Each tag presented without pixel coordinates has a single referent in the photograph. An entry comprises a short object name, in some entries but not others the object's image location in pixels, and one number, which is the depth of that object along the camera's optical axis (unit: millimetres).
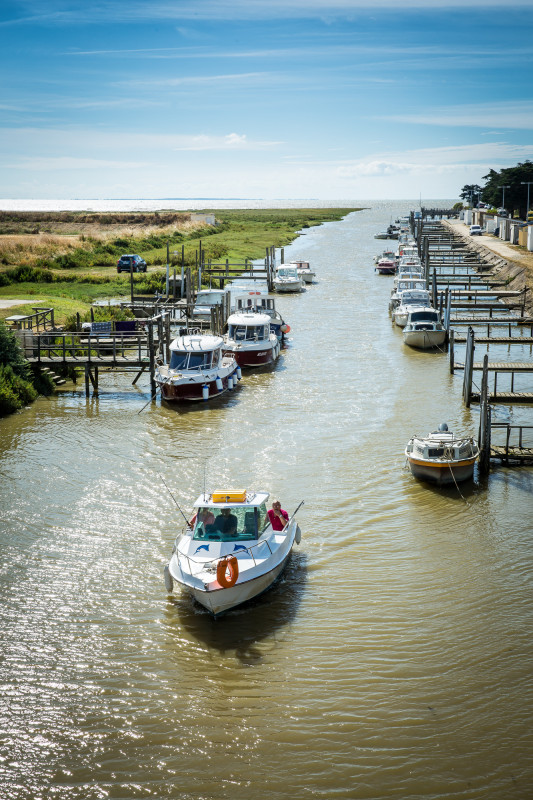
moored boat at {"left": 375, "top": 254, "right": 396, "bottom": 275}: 78062
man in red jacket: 17984
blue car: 68138
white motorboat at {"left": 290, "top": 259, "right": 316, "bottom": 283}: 72344
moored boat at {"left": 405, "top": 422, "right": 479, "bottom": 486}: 22562
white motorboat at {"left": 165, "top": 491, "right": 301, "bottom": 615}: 15609
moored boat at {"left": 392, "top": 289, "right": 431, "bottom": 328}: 50988
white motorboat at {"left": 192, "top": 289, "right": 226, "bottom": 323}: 51312
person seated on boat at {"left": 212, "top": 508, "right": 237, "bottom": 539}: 17234
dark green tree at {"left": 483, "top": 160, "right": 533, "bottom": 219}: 118050
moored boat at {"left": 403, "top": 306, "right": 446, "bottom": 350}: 43062
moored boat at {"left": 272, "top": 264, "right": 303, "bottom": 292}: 66812
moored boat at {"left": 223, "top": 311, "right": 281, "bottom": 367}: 38844
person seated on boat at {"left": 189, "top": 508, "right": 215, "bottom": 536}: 17281
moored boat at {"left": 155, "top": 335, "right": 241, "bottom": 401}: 32500
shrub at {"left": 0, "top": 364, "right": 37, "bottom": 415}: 31109
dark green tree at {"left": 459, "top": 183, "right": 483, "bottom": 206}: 173750
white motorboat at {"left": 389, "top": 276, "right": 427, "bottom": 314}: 57569
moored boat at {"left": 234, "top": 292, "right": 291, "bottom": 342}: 45062
